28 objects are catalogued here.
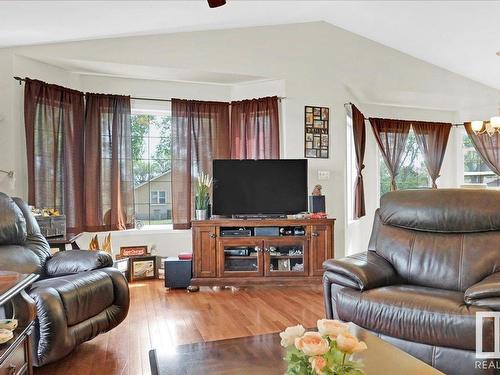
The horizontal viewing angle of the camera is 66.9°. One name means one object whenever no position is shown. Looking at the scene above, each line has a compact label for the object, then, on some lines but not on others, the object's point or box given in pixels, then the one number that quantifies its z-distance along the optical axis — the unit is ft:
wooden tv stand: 13.66
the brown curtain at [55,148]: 12.92
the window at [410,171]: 20.70
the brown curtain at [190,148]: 15.80
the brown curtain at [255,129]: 15.49
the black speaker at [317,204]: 14.57
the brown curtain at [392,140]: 19.99
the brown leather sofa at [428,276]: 6.31
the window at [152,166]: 16.21
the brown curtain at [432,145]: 20.85
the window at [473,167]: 21.16
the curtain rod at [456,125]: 21.43
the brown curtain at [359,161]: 18.39
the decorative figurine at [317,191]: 14.90
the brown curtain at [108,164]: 14.65
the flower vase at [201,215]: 14.05
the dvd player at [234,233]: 13.78
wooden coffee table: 4.49
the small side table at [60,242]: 11.25
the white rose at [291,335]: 3.64
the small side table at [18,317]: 4.88
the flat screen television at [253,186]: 14.15
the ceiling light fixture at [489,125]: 15.25
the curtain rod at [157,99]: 15.40
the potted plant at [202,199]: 14.08
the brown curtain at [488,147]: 20.63
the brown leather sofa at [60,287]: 6.97
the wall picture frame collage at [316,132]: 15.43
